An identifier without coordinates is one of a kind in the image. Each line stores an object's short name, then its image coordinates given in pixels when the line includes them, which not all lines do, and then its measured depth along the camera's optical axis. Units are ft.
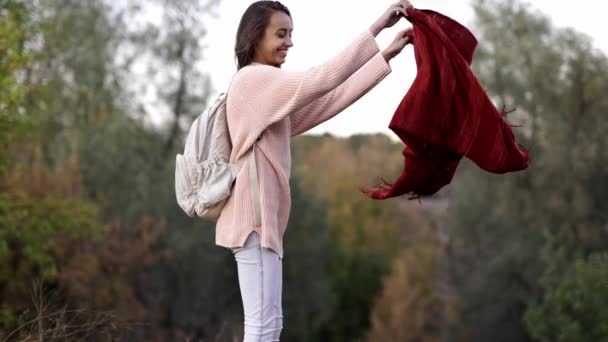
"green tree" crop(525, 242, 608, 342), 65.92
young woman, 10.78
